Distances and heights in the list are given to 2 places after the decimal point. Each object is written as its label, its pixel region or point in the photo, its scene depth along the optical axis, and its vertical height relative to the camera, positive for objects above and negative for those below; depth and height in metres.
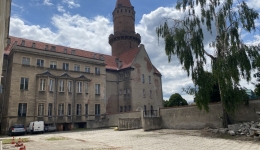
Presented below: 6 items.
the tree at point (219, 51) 16.28 +4.38
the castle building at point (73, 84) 29.50 +3.60
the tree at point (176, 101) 44.77 +0.30
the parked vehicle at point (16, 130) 24.21 -2.74
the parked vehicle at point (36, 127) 25.89 -2.63
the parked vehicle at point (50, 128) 28.06 -3.06
